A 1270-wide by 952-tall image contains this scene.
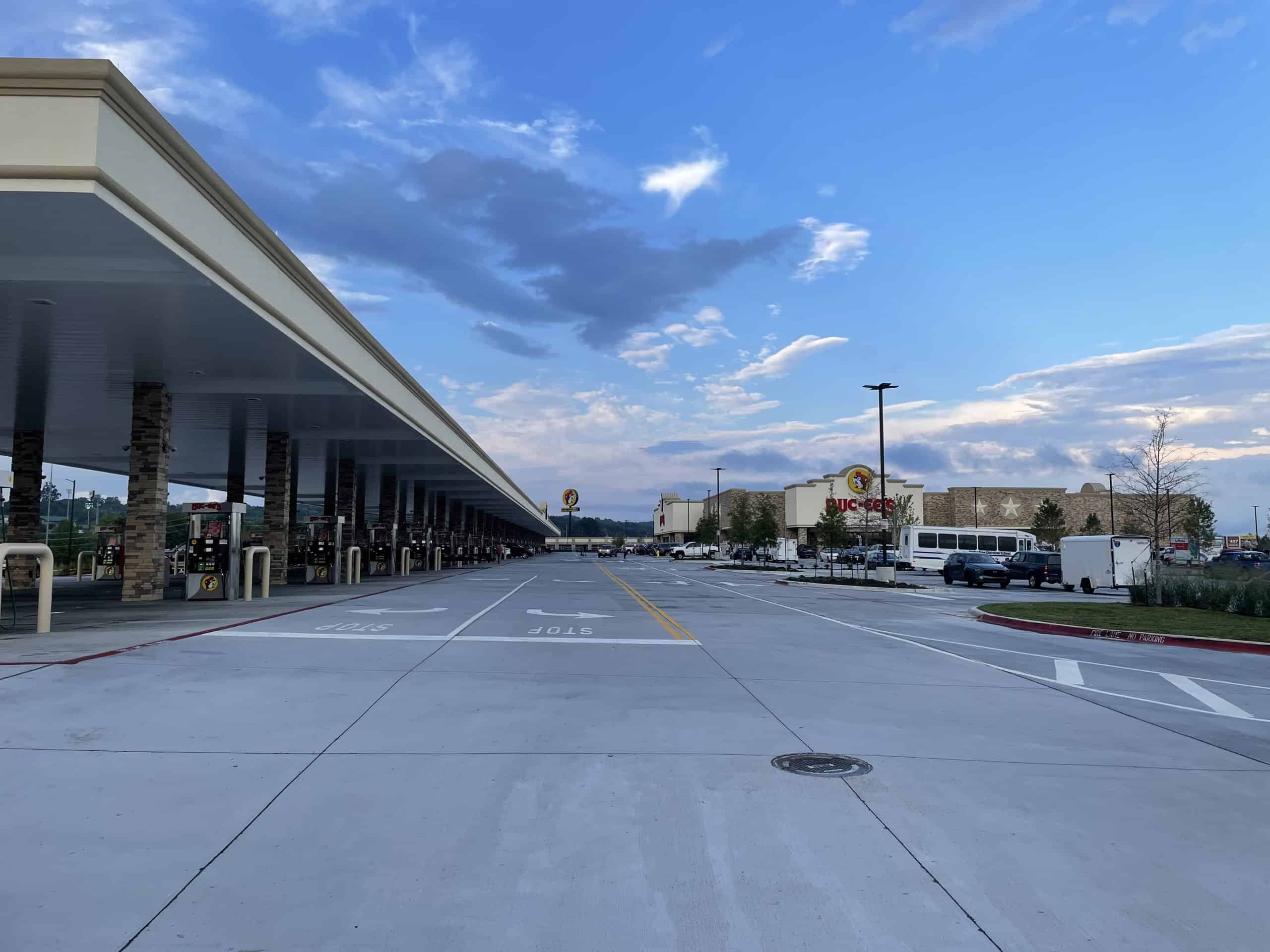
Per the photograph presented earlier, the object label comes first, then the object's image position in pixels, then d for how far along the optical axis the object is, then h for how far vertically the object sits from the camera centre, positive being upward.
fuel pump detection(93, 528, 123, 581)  37.84 -1.51
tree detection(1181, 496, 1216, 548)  66.06 +1.41
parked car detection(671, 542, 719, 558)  96.56 -2.25
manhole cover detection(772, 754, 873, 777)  6.75 -1.84
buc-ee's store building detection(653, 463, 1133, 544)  96.00 +3.77
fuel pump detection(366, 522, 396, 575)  44.72 -1.06
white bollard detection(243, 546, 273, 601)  22.59 -1.16
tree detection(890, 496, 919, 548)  45.59 +1.33
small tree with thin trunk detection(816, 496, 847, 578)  46.25 +0.30
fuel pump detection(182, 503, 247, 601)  23.03 -0.76
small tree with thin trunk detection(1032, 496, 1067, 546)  84.50 +1.52
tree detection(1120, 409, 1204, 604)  26.00 +1.44
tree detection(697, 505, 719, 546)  105.38 +0.29
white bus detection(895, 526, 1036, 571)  61.50 -0.45
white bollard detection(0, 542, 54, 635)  14.05 -1.09
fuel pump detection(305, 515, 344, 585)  34.78 -1.03
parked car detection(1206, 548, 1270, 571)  50.95 -1.12
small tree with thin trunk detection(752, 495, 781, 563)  67.25 +0.22
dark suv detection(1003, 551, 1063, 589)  43.00 -1.53
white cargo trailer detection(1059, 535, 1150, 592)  35.84 -0.84
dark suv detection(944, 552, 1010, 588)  42.62 -1.64
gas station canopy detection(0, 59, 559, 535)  10.68 +4.02
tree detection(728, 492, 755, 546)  71.38 +0.63
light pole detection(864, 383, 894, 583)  41.34 +4.61
